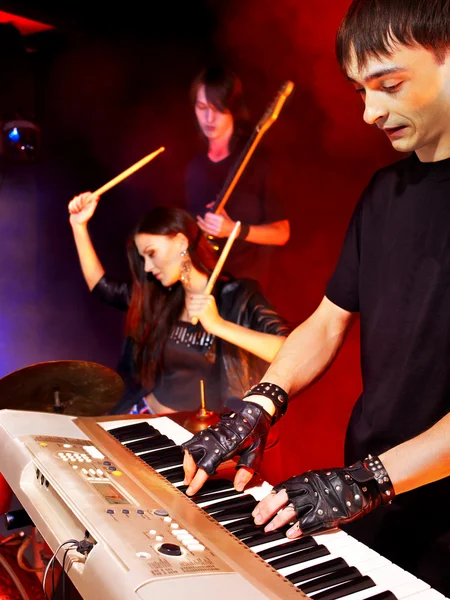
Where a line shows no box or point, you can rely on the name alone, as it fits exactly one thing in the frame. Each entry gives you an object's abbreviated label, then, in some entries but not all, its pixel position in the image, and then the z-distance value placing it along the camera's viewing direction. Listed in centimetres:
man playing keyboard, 130
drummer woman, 319
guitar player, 333
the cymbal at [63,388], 246
